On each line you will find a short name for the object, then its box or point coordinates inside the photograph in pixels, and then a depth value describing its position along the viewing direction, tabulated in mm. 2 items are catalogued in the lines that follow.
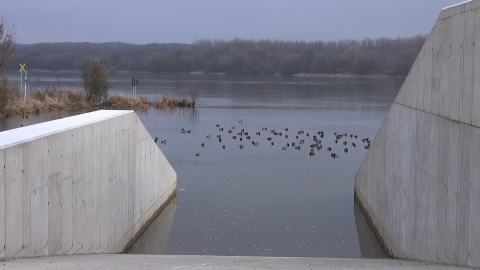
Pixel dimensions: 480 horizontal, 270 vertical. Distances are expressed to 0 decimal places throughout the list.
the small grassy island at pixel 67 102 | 35556
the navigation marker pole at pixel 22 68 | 43928
